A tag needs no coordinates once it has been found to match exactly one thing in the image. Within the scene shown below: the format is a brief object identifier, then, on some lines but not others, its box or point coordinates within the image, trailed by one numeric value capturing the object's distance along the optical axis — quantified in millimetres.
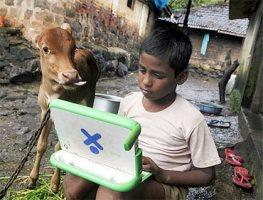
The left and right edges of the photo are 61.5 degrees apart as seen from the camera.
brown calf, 1987
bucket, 2878
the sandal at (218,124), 4480
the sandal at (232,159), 2945
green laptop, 1131
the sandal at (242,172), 2655
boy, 1404
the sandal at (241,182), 2525
